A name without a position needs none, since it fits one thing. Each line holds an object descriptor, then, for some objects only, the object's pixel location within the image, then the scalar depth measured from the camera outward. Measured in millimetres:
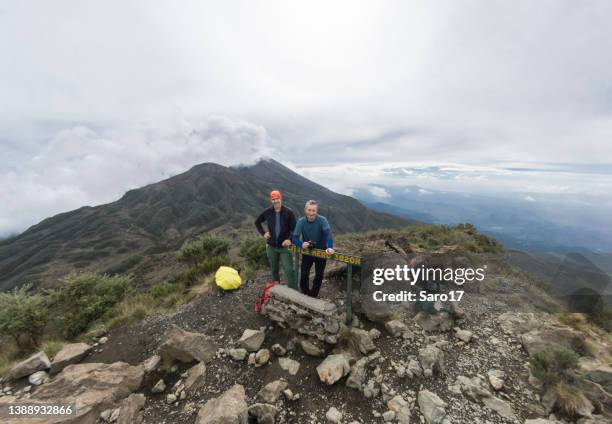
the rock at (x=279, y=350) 5105
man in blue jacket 5680
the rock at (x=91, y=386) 4324
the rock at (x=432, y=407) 3959
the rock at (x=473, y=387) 4301
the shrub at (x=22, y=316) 6633
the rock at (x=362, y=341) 5141
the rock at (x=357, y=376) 4453
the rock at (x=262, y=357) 4973
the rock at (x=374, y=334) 5507
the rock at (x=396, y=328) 5562
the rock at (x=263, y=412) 3955
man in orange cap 6305
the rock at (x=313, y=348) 4992
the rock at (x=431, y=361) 4730
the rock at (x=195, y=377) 4641
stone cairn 5156
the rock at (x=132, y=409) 4146
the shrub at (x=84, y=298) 7367
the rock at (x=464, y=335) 5538
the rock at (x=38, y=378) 4934
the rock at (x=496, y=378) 4446
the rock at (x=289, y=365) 4770
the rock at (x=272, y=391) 4270
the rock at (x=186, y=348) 5098
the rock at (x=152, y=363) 5012
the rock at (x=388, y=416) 4039
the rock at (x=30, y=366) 5066
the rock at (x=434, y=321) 5844
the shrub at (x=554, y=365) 4285
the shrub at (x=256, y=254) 10305
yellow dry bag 7730
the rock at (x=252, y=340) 5238
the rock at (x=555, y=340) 5145
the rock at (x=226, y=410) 3713
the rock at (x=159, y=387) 4617
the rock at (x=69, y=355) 5230
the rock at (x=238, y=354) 5090
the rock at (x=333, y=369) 4492
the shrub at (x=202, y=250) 11695
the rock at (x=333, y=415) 4023
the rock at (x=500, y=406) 4004
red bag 6219
